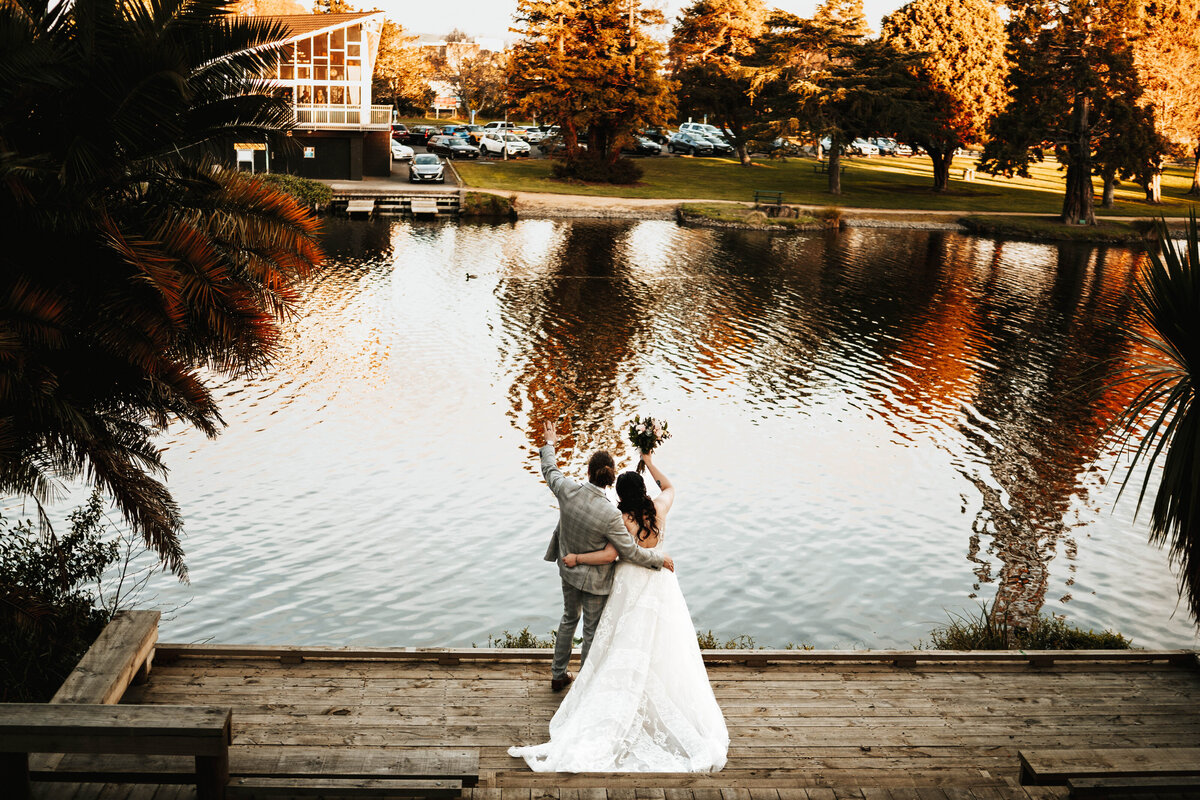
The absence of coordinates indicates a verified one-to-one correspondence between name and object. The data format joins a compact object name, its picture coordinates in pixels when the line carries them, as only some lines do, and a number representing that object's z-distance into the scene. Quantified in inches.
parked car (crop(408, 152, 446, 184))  2182.6
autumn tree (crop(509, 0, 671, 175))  2229.3
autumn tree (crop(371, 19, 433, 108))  3467.0
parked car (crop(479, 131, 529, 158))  2778.1
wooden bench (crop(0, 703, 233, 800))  205.6
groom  311.0
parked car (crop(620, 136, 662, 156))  2913.4
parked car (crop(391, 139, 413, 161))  2418.8
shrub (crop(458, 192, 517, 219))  2015.3
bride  288.2
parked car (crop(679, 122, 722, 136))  3230.8
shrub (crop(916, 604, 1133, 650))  461.7
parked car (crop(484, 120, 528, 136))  3125.2
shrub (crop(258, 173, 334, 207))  1742.6
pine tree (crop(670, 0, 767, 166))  2915.8
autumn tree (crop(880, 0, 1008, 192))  2255.2
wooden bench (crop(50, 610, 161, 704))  287.4
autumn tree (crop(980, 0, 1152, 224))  2060.8
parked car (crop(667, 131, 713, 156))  3041.3
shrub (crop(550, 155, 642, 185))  2365.9
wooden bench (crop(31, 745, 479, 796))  223.5
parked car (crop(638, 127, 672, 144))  3134.8
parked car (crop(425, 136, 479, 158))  2699.3
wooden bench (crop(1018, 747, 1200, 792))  243.1
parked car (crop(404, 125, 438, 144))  2869.8
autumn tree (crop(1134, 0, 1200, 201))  1999.3
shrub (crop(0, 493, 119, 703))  334.0
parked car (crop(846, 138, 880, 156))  3518.2
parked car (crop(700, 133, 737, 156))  3070.9
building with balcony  2075.5
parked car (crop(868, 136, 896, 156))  3563.0
